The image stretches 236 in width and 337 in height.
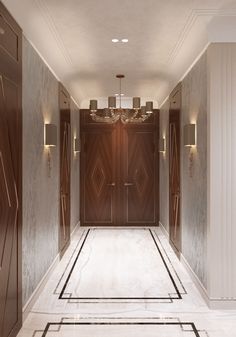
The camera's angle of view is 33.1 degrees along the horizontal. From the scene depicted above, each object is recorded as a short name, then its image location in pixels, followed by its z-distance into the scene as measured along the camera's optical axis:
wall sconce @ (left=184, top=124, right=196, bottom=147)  4.67
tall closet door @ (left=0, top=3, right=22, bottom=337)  2.90
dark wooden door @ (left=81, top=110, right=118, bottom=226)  8.95
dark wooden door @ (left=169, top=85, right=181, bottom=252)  6.07
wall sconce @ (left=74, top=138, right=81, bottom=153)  8.00
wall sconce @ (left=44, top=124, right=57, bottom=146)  4.75
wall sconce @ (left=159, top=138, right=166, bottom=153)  7.94
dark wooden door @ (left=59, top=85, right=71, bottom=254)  6.07
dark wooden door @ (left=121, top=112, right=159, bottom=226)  8.95
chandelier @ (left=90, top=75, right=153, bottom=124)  6.06
